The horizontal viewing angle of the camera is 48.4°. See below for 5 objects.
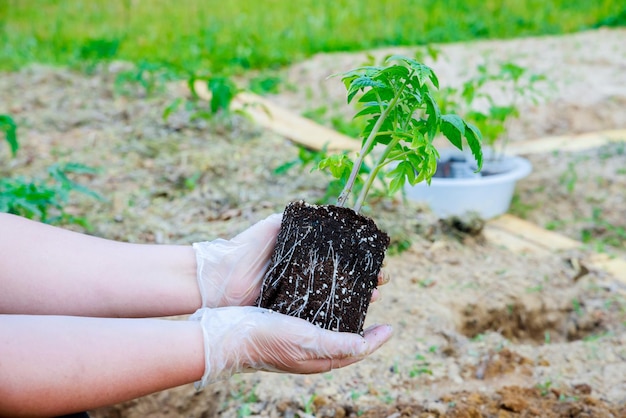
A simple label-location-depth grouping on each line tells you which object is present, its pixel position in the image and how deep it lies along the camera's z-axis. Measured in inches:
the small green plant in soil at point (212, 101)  146.5
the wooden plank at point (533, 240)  119.0
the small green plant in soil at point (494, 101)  135.6
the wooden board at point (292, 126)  156.7
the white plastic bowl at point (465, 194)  131.8
